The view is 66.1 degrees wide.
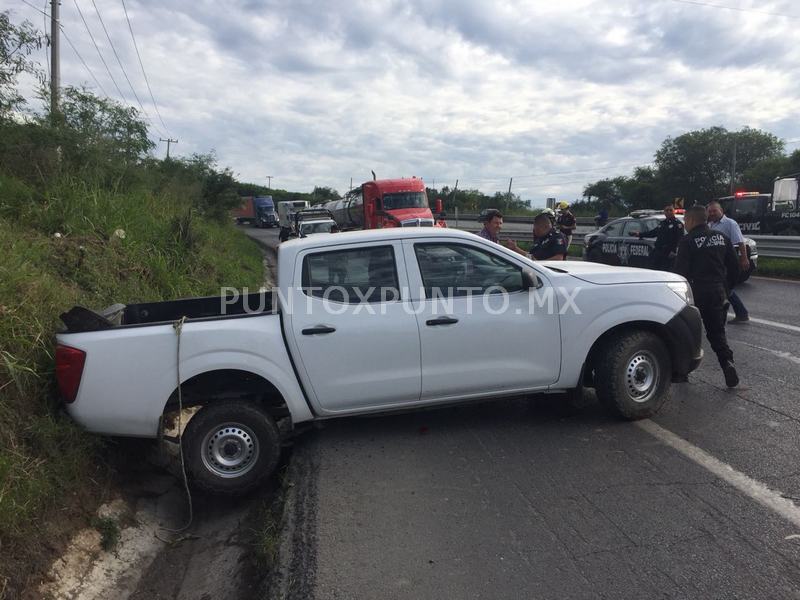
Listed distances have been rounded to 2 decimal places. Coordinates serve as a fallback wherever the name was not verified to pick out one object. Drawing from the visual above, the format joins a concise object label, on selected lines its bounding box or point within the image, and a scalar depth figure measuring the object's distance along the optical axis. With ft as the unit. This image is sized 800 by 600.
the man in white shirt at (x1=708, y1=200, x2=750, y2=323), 28.89
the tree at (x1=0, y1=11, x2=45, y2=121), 25.68
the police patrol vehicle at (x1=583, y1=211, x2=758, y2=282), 48.26
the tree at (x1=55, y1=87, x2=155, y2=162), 34.94
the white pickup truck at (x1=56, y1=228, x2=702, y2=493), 13.84
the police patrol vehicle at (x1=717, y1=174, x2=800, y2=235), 69.41
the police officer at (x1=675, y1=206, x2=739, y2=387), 19.44
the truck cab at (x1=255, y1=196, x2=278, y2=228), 200.54
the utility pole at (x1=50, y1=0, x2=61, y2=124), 51.30
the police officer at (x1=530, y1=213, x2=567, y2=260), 24.81
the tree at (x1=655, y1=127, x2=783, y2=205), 184.14
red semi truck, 79.36
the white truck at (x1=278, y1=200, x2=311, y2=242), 153.36
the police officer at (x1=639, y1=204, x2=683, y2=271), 33.58
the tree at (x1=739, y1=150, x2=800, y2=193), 158.20
